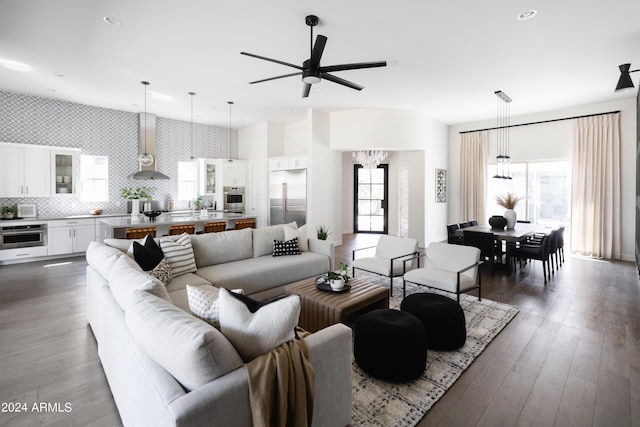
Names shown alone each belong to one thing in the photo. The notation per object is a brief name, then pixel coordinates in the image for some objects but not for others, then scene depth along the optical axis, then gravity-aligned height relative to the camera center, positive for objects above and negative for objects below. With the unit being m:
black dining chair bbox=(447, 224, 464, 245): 6.13 -0.58
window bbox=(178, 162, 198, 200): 8.62 +0.75
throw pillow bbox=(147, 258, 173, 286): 3.23 -0.68
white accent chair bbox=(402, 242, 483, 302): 3.65 -0.80
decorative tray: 3.27 -0.85
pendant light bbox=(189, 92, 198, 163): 8.45 +1.33
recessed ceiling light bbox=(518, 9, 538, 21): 3.24 +2.04
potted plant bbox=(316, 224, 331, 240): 5.52 -0.51
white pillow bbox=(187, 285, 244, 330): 1.78 -0.58
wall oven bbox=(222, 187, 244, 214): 8.94 +0.23
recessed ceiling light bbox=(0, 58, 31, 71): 4.66 +2.17
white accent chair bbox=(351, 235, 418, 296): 4.30 -0.74
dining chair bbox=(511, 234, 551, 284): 4.95 -0.73
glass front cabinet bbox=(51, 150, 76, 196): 6.55 +0.73
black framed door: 10.98 +0.30
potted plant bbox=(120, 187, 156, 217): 6.20 +0.31
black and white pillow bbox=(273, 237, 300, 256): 4.59 -0.60
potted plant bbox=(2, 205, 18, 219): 6.03 -0.09
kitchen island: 5.17 -0.26
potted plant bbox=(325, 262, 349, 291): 3.26 -0.76
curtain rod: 6.56 +2.02
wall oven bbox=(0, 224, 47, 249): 5.83 -0.56
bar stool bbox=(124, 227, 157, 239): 5.20 -0.43
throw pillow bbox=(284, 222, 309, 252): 4.82 -0.44
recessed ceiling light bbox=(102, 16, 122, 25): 3.42 +2.07
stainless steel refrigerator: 7.59 +0.27
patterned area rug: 2.04 -1.34
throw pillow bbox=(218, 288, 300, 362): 1.56 -0.60
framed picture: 8.61 +0.62
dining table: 5.09 -0.43
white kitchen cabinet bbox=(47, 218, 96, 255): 6.30 -0.60
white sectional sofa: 1.31 -0.76
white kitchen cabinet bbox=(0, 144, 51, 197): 6.03 +0.70
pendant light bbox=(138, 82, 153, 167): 6.18 +0.97
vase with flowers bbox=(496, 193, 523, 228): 5.92 -0.06
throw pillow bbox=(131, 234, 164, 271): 3.21 -0.51
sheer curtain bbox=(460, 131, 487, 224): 8.23 +0.90
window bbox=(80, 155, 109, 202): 7.14 +0.65
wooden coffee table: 2.93 -0.93
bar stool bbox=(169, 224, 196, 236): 5.73 -0.41
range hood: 7.74 +1.79
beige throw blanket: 1.37 -0.83
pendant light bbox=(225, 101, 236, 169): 8.74 +1.21
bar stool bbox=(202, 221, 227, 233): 6.12 -0.39
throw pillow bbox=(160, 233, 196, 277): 3.54 -0.55
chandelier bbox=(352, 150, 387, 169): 9.31 +1.48
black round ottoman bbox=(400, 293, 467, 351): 2.83 -1.06
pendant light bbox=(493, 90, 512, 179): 7.70 +1.81
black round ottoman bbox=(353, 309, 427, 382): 2.35 -1.08
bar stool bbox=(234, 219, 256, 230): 6.91 -0.37
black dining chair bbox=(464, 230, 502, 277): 5.14 -0.59
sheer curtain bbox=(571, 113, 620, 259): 6.44 +0.46
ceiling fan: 3.18 +1.46
